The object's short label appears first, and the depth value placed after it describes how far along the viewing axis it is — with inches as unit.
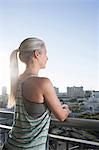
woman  49.0
